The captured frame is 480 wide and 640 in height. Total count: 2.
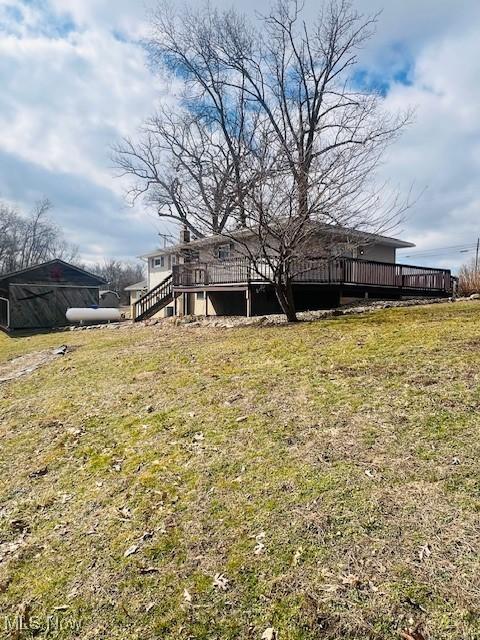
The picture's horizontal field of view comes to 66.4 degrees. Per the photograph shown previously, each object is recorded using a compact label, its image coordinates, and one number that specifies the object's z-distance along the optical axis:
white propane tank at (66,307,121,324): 21.42
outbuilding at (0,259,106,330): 21.62
